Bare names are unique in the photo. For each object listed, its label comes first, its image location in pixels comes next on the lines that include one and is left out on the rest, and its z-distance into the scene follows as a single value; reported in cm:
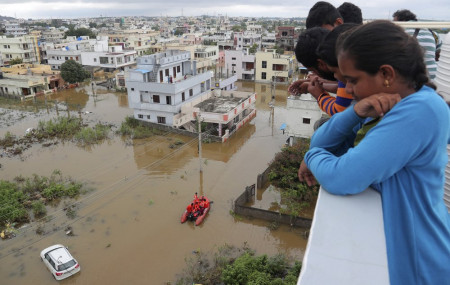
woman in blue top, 109
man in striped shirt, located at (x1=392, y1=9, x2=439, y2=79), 349
